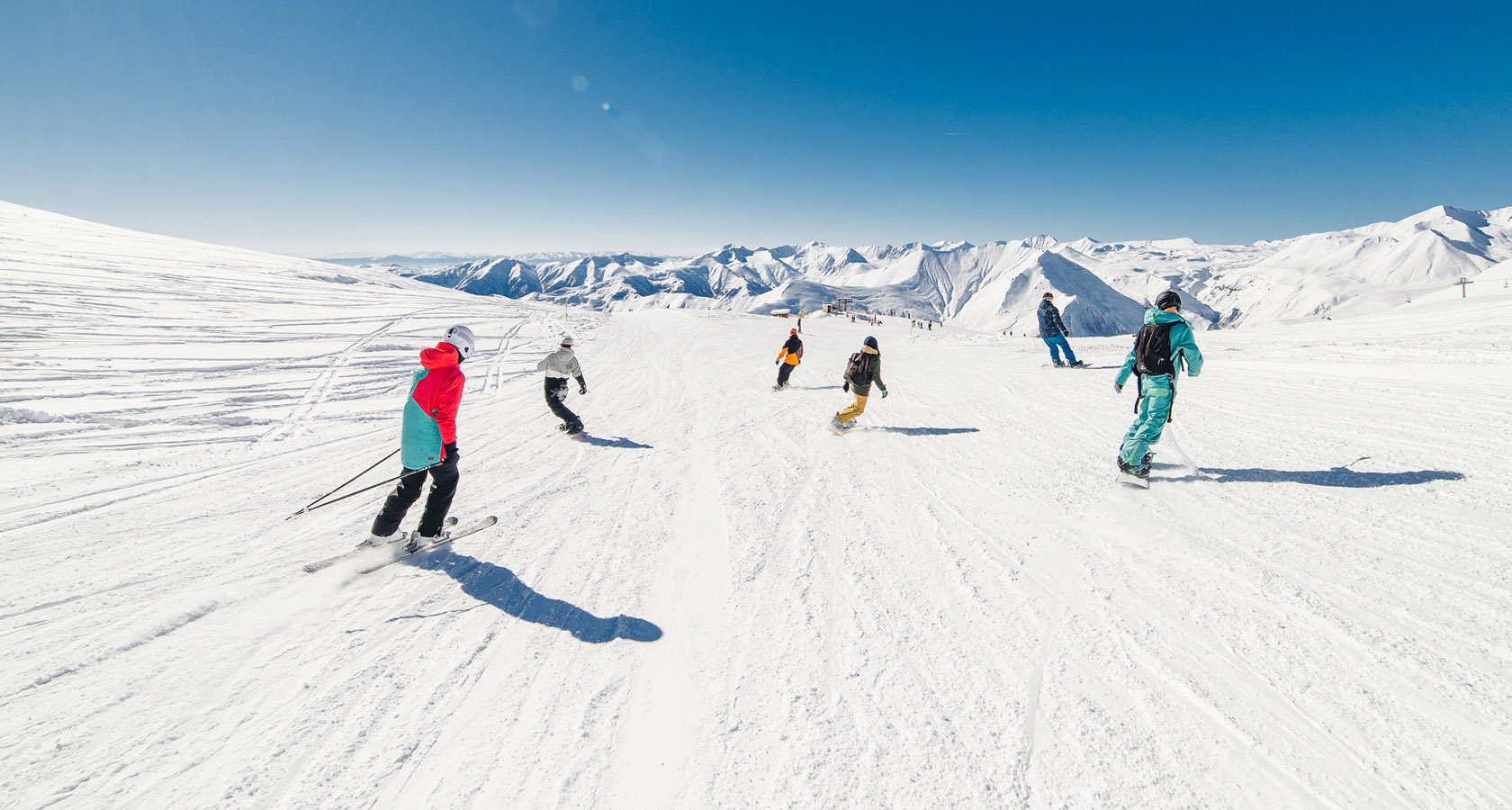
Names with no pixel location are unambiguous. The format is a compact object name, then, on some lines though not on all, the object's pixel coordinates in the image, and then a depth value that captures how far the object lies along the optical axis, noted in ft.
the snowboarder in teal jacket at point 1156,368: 16.75
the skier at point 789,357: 36.88
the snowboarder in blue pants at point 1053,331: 42.75
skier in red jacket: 13.97
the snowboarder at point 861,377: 25.91
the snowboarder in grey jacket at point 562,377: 26.63
